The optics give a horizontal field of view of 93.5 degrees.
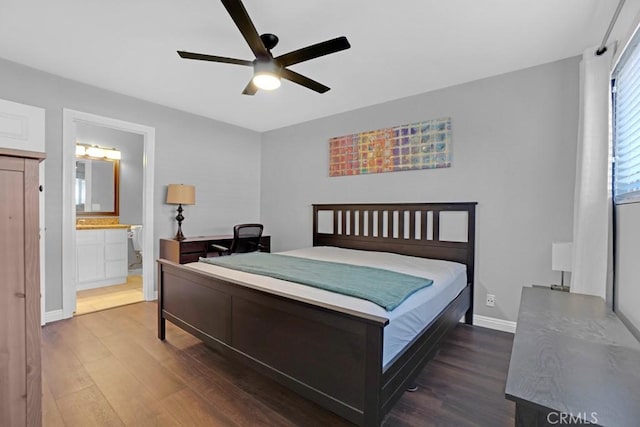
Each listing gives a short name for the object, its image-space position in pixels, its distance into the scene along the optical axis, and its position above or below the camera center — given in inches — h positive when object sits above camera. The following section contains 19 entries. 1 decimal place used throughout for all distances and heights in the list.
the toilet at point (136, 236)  191.5 -19.1
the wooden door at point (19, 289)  41.2 -11.7
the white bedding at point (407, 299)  63.1 -20.5
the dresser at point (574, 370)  31.7 -20.7
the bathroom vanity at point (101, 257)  164.2 -28.8
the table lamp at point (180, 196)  151.5 +5.9
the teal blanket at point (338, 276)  70.7 -19.4
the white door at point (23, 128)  109.0 +29.2
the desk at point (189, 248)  146.2 -20.1
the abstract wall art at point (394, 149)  130.8 +29.6
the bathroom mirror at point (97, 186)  185.2 +13.2
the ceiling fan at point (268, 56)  69.0 +41.6
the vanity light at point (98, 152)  183.0 +34.8
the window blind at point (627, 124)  66.8 +21.8
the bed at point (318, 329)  57.1 -29.6
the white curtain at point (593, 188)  80.0 +6.8
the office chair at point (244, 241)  147.4 -16.4
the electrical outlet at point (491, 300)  118.4 -35.1
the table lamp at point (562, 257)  92.4 -14.0
